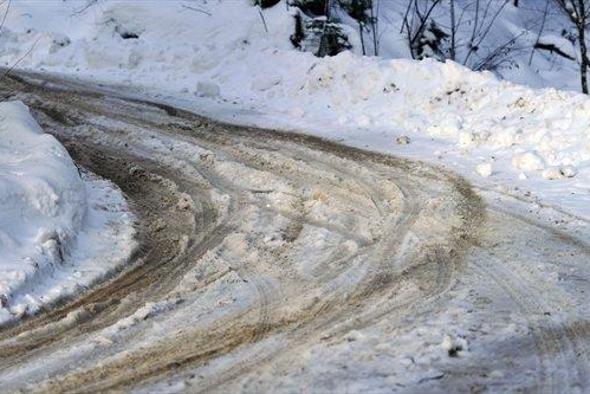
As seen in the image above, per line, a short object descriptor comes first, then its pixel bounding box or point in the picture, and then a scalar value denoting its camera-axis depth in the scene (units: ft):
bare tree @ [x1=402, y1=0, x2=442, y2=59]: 123.83
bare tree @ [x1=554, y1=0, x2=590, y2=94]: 102.21
